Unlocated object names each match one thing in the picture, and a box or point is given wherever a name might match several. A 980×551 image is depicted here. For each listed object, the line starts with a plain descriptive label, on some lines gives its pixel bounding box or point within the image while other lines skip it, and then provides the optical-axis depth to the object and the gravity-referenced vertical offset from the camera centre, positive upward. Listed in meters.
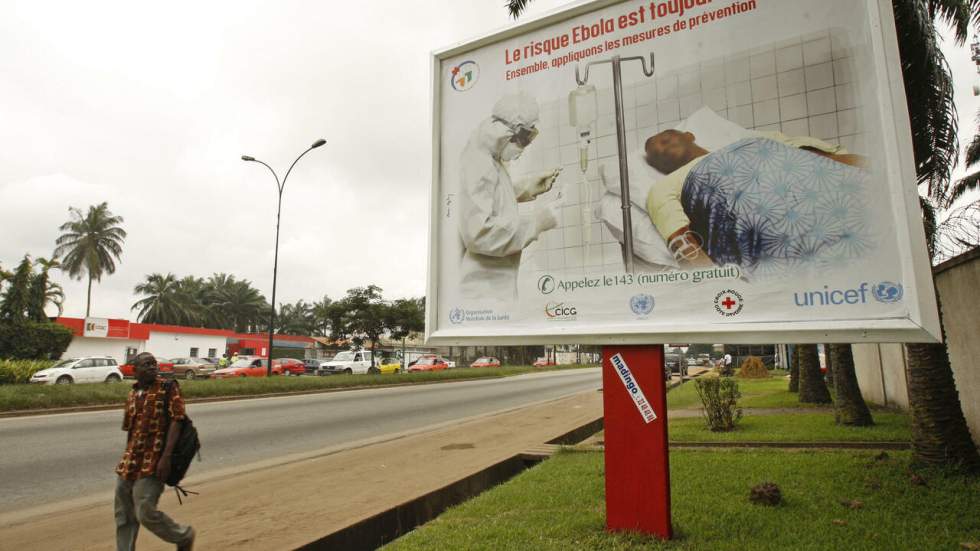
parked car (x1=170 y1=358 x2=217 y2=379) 32.09 -0.27
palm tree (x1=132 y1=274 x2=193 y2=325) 66.50 +6.93
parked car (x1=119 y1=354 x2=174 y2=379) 30.45 -0.19
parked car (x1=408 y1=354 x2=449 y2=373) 42.69 -0.43
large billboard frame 3.13 +0.24
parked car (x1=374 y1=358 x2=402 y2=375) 39.95 -0.56
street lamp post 23.41 +7.11
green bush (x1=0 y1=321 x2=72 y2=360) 34.31 +1.54
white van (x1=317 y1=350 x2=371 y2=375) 36.56 -0.29
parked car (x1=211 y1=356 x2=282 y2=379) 30.94 -0.37
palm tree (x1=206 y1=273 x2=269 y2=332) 77.56 +8.08
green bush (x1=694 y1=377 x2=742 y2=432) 9.21 -0.80
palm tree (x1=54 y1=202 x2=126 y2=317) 52.41 +10.97
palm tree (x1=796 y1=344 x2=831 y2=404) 12.85 -0.67
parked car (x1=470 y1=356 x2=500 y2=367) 51.12 -0.43
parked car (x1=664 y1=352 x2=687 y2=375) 36.94 -0.60
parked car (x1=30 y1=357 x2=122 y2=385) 23.28 -0.29
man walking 3.89 -0.65
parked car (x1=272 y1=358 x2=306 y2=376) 37.00 -0.34
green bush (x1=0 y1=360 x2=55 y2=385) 22.91 -0.18
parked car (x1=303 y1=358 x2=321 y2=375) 40.50 -0.39
